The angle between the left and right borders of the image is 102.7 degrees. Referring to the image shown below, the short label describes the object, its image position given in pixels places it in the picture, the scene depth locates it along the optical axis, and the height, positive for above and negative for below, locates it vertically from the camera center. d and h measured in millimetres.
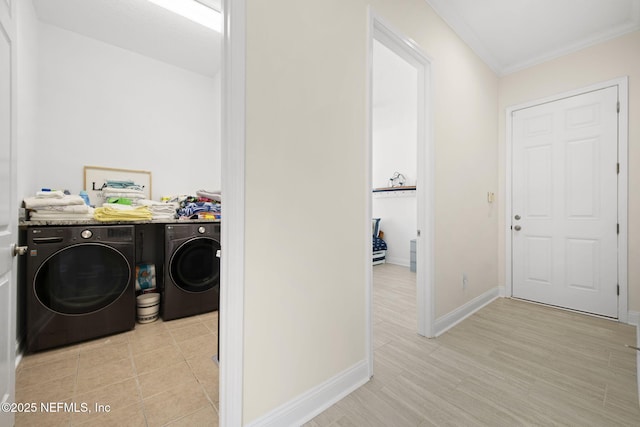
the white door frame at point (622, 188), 2492 +262
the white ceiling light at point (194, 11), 2242 +1851
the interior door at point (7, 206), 1051 +25
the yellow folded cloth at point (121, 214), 2127 -16
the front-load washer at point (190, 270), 2445 -573
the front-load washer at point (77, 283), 1870 -567
